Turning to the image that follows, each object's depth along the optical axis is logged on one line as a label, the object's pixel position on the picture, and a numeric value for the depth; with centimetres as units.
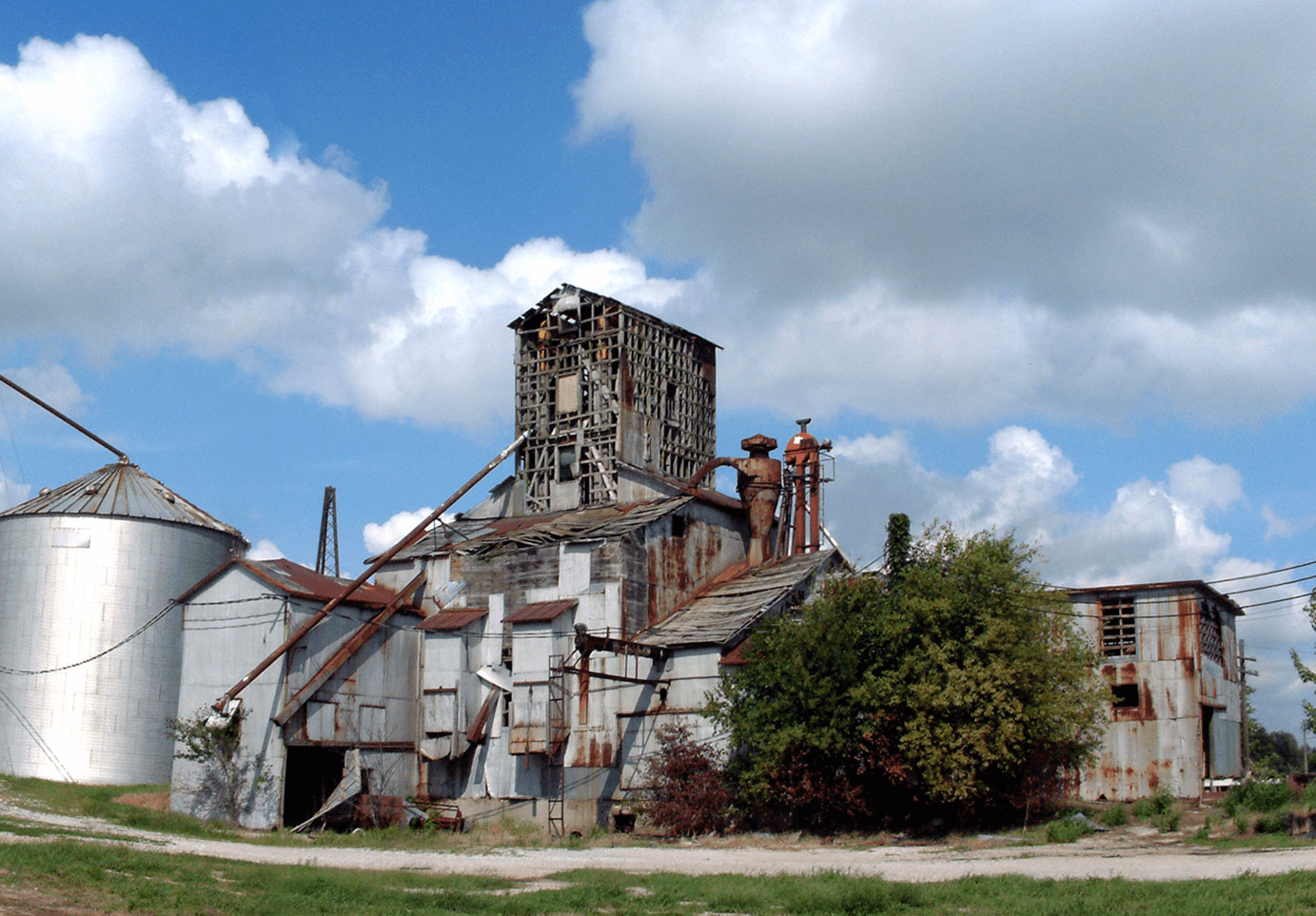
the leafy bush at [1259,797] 3164
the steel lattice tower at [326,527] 8112
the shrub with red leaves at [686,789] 3844
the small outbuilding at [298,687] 4194
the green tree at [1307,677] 3278
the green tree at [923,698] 3444
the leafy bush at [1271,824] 2994
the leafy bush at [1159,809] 3347
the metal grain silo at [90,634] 4847
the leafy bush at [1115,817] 3406
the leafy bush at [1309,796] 2978
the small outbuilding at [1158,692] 3944
